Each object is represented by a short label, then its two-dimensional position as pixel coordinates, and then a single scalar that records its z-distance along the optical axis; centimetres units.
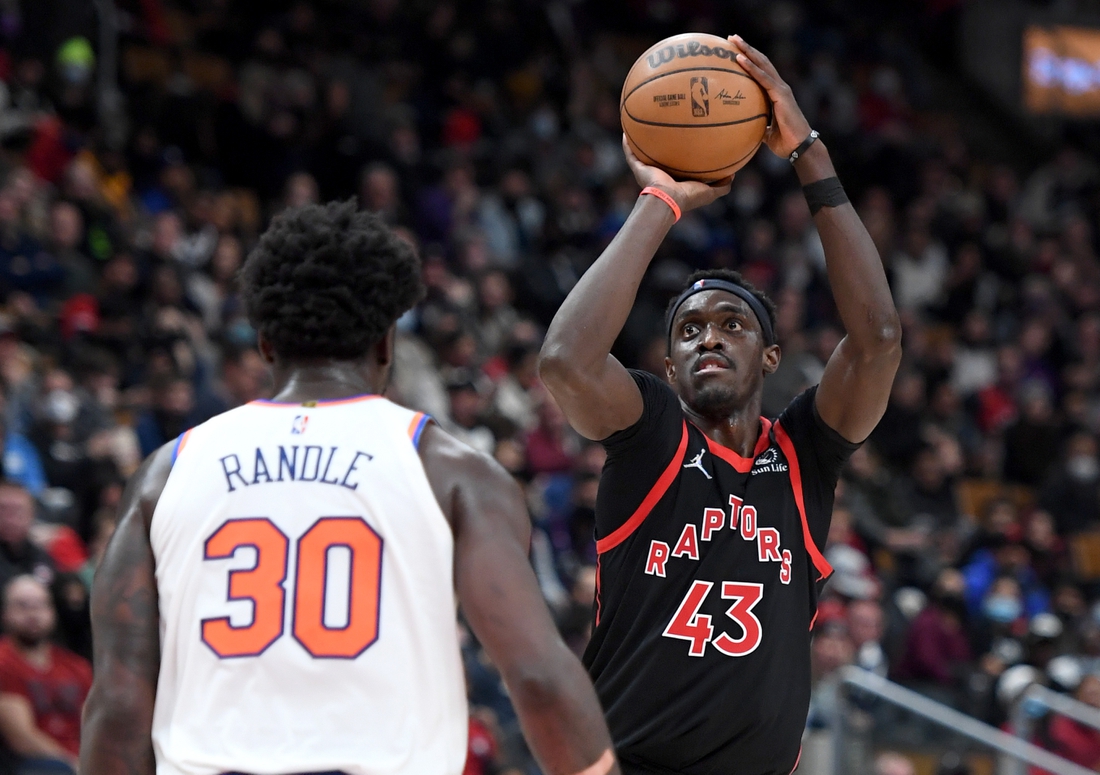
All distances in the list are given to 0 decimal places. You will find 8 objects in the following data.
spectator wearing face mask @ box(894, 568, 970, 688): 2091
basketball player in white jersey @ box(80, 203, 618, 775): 529
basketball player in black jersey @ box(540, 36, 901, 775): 737
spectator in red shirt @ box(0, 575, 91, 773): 1355
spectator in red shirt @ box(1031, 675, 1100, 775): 1681
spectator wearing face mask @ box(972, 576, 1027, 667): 2198
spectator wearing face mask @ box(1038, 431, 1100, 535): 2595
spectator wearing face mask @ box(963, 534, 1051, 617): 2342
